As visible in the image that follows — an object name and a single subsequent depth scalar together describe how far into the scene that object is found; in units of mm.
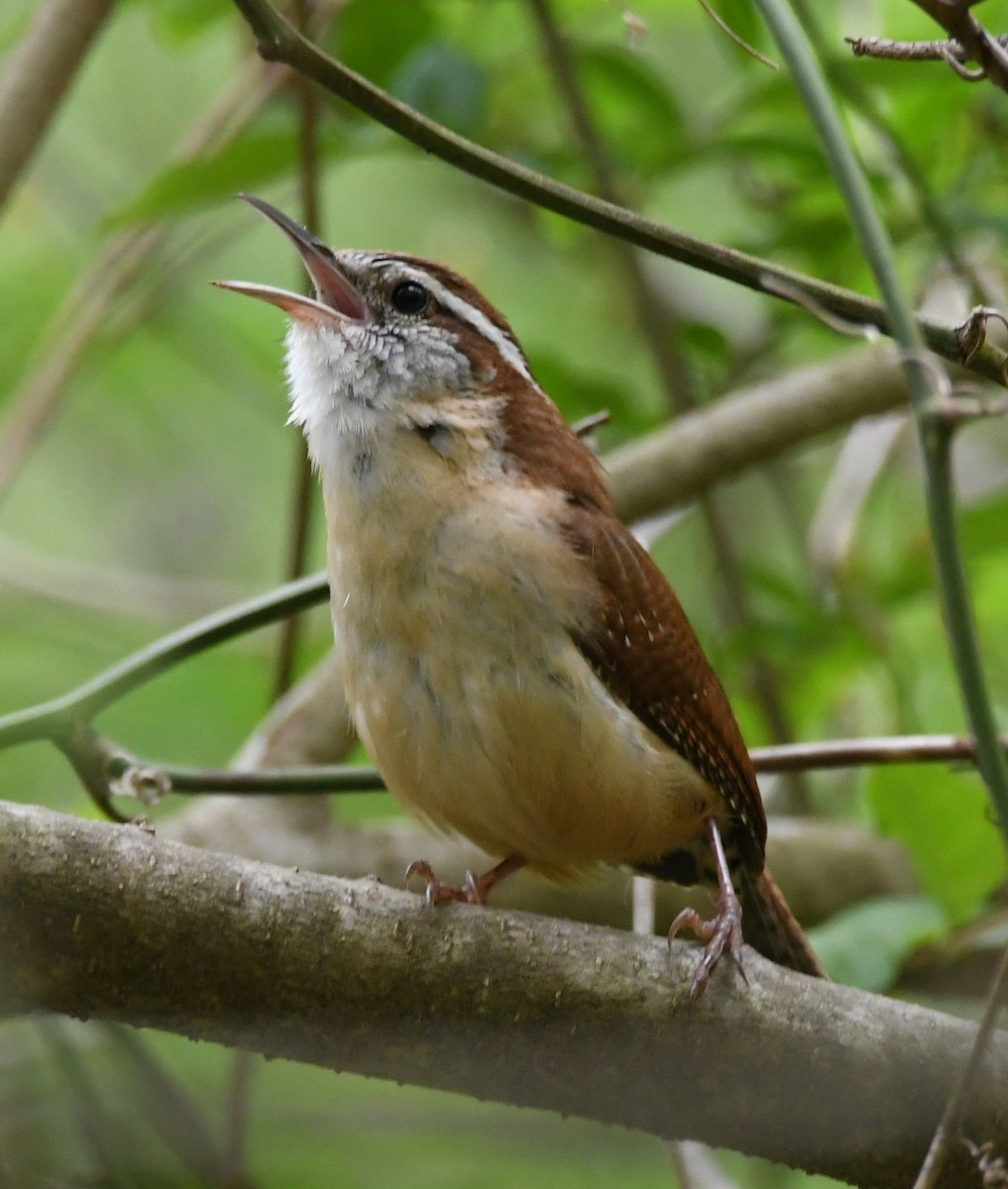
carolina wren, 4777
